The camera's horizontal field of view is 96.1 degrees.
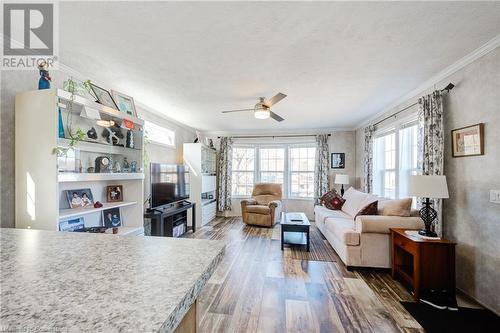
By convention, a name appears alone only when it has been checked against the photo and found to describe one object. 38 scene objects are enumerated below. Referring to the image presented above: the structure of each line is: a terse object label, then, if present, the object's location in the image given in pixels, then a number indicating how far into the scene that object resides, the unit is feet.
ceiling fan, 10.62
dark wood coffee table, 12.05
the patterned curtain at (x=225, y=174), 20.99
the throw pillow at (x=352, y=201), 13.11
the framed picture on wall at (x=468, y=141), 7.37
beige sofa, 9.33
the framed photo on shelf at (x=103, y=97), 8.09
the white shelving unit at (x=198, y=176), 17.54
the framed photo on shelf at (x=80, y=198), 8.02
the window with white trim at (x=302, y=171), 20.57
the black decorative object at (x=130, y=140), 10.03
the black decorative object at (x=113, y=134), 9.19
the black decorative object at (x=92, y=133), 8.44
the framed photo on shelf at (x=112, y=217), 9.36
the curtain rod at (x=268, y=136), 20.23
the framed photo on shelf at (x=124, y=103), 9.11
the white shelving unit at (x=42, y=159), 6.46
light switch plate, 6.75
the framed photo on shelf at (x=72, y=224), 7.36
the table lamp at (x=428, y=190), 7.57
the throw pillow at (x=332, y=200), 15.99
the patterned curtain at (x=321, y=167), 19.39
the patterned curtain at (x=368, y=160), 15.40
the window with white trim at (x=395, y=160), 11.83
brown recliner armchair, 16.90
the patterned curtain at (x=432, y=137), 8.74
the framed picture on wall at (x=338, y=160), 19.57
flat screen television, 12.71
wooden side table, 7.39
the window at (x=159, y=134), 13.90
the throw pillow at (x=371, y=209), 10.63
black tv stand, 11.88
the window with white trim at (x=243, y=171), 21.75
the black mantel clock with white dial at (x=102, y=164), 8.73
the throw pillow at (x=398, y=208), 9.67
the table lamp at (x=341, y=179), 17.57
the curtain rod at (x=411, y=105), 8.49
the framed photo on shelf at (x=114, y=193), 9.62
